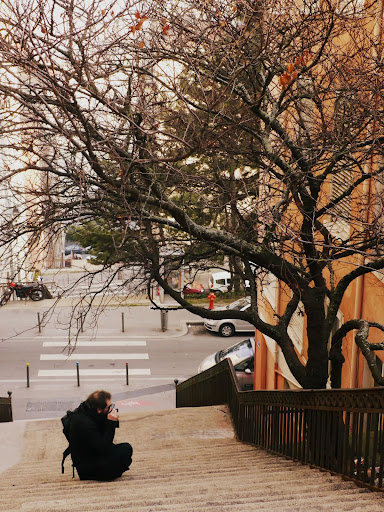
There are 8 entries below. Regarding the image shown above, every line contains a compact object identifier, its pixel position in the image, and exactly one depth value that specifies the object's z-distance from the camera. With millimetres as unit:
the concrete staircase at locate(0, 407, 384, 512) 4105
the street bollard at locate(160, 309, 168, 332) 24756
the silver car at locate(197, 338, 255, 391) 18344
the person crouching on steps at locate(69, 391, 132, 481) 5398
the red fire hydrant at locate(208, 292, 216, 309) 26531
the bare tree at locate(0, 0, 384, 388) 6051
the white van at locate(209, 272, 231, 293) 31308
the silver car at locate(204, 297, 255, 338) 24375
